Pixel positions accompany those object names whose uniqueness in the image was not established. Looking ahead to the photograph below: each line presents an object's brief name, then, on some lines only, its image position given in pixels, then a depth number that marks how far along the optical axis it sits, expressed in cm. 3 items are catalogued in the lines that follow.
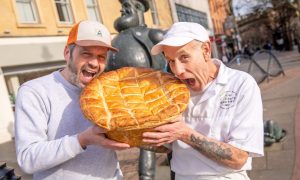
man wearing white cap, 189
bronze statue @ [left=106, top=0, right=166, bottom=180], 400
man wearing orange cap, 179
